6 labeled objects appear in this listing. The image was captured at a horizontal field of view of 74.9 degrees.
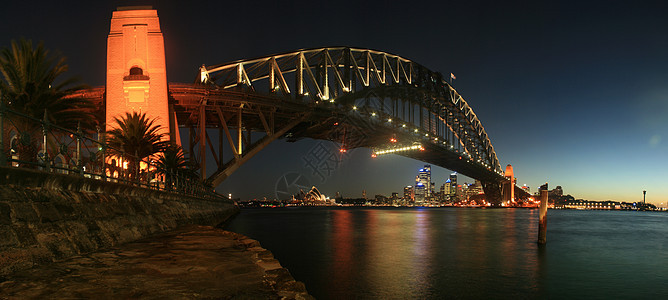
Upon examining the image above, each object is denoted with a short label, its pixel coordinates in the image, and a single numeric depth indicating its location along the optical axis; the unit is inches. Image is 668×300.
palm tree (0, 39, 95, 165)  670.5
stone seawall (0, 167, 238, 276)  254.4
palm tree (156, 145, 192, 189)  1193.7
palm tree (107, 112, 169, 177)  973.5
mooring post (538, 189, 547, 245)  1153.8
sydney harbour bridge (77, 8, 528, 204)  1583.4
